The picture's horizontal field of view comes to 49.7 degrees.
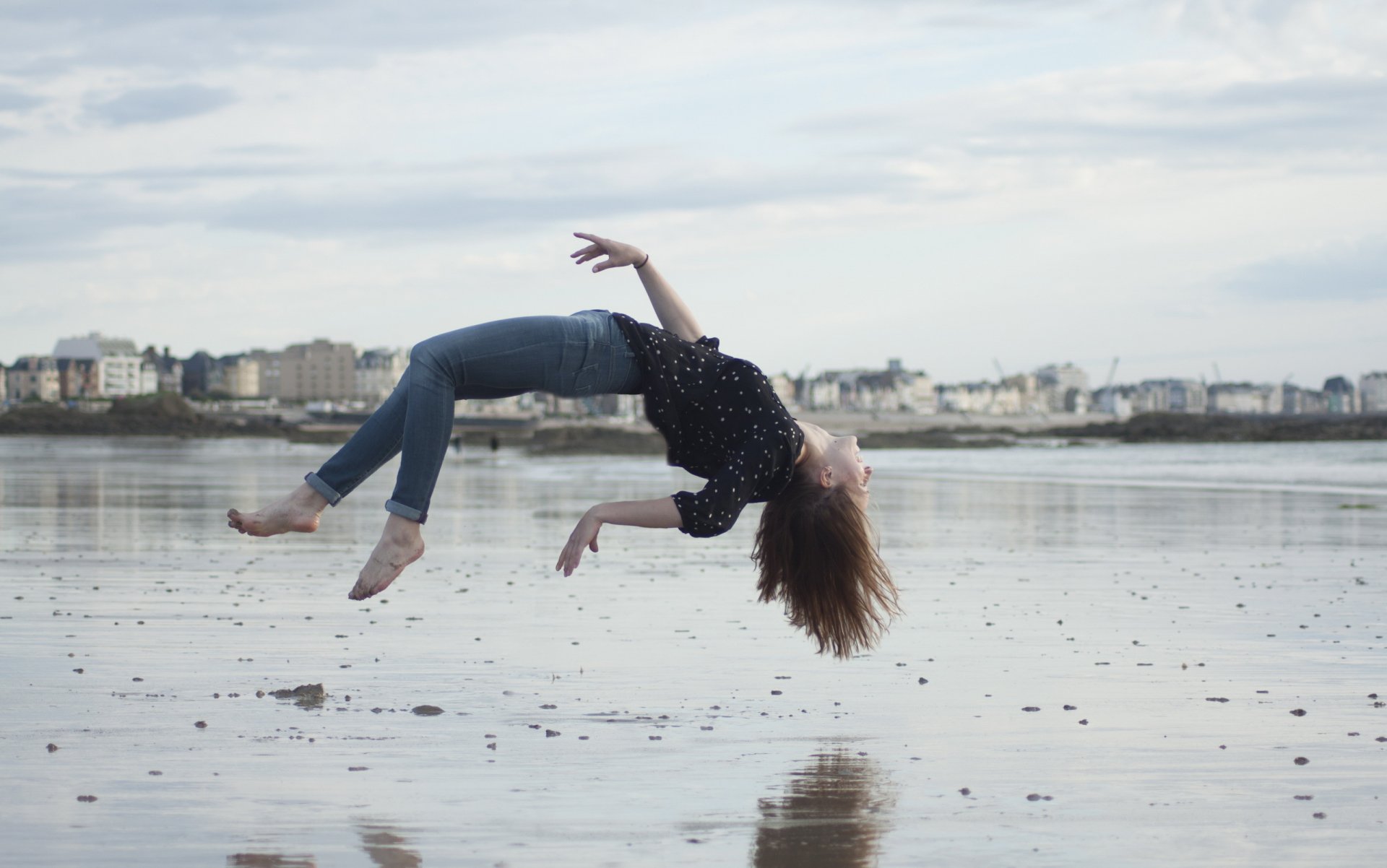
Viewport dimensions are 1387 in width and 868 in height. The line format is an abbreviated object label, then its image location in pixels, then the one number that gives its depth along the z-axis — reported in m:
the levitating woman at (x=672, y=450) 4.99
